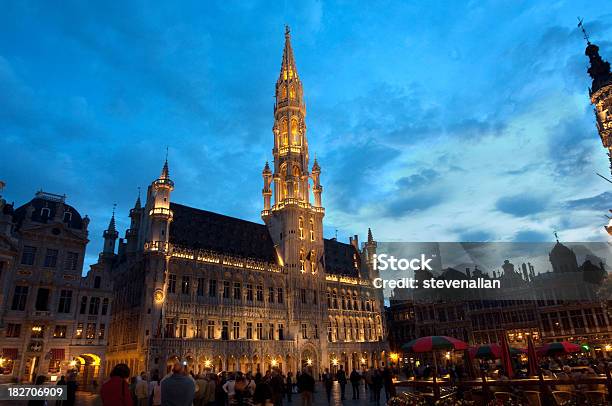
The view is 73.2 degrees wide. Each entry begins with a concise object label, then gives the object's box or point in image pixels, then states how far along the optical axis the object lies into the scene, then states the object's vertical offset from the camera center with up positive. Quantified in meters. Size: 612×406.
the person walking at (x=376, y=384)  22.60 -1.42
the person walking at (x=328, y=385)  24.24 -1.51
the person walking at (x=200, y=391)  13.14 -0.83
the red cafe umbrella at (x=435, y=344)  17.52 +0.39
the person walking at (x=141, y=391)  13.93 -0.81
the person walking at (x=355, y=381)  25.53 -1.38
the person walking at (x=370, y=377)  23.29 -1.10
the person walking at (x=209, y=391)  14.06 -0.92
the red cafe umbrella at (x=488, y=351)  22.92 +0.04
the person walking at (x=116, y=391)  6.73 -0.38
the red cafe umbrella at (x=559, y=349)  23.44 +0.03
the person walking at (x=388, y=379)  19.53 -1.07
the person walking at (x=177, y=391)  7.12 -0.43
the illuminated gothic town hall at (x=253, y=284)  45.34 +9.45
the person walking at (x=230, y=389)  14.56 -0.90
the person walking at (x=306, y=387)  16.72 -1.06
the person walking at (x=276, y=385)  16.66 -0.94
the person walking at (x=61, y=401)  13.95 -1.07
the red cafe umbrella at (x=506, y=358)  16.58 -0.26
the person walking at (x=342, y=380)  26.20 -1.35
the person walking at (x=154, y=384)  11.19 -0.58
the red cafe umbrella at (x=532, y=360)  17.12 -0.38
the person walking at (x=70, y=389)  13.84 -0.66
